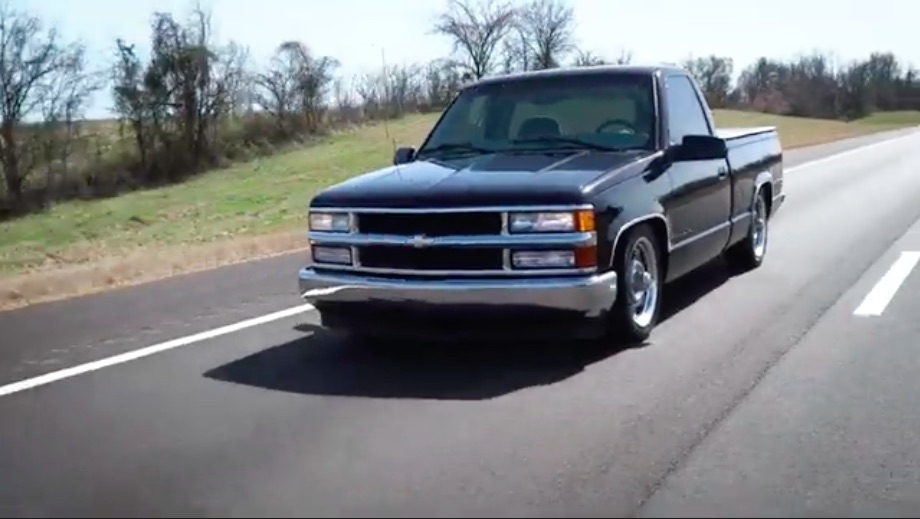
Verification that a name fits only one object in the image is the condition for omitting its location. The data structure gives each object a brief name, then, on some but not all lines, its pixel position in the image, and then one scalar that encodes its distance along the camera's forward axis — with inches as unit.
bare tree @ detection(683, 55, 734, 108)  2945.4
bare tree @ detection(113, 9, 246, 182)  2169.0
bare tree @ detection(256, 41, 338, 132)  2319.1
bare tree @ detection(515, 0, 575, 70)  2518.5
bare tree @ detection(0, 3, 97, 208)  1851.6
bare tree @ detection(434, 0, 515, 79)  2625.5
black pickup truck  232.1
